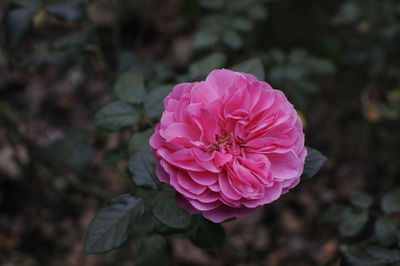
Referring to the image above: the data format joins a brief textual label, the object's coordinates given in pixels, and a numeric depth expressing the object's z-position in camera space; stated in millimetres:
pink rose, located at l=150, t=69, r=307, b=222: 503
